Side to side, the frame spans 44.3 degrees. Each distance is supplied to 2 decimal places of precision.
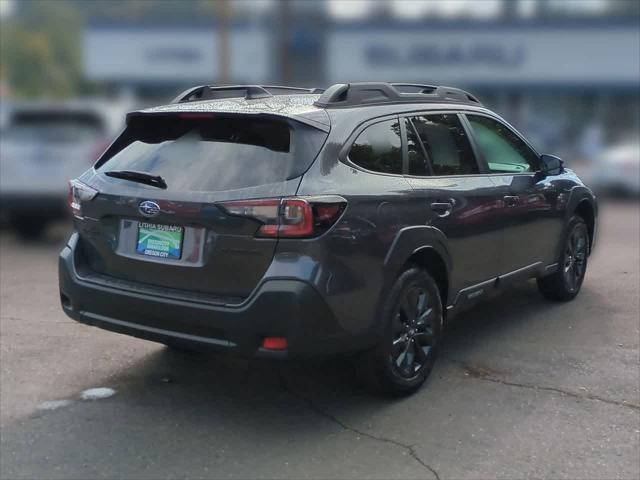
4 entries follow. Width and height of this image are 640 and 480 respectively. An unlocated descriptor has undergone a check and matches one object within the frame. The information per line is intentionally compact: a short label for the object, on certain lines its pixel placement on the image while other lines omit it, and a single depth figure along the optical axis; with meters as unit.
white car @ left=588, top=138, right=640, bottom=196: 14.09
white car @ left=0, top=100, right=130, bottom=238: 9.06
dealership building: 29.70
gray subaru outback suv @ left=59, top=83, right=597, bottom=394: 3.92
